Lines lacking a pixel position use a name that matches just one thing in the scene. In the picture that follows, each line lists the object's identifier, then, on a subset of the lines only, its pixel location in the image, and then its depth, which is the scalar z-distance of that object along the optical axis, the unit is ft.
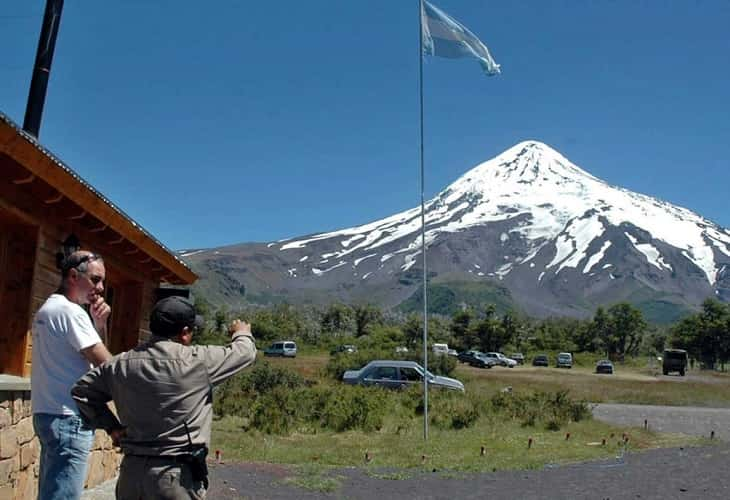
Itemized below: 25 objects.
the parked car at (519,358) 219.41
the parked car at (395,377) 68.74
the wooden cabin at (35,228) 17.63
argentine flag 49.47
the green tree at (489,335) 245.45
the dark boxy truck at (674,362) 179.73
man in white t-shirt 11.86
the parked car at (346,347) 162.30
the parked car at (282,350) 164.45
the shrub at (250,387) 58.65
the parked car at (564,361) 203.67
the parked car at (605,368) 178.09
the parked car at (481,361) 180.24
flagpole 46.60
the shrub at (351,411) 51.31
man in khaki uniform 10.43
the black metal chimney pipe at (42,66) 26.86
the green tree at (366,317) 267.59
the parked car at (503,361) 192.44
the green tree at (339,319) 273.15
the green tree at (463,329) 248.93
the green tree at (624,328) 282.97
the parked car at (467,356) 188.82
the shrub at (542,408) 55.31
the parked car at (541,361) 209.46
